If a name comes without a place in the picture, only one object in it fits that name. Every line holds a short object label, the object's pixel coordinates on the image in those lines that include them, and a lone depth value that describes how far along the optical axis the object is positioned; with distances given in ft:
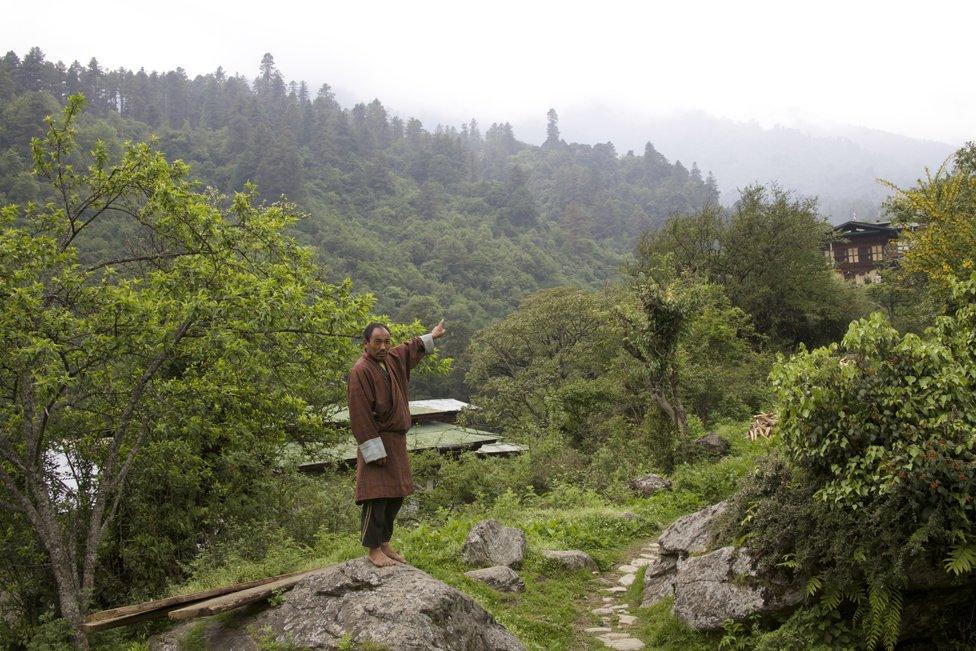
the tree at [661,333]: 53.52
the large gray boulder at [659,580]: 26.96
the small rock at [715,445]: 51.31
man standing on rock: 20.47
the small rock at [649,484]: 47.26
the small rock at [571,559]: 31.22
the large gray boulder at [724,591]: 20.98
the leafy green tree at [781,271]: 104.42
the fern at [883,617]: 17.37
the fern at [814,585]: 19.24
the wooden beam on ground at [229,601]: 20.20
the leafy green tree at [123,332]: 25.30
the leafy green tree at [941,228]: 59.98
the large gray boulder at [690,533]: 27.02
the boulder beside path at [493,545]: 29.22
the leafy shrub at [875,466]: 17.52
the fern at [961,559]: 16.53
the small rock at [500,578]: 27.12
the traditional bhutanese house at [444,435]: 85.89
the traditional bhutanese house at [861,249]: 154.40
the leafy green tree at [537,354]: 105.50
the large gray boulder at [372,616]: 17.94
